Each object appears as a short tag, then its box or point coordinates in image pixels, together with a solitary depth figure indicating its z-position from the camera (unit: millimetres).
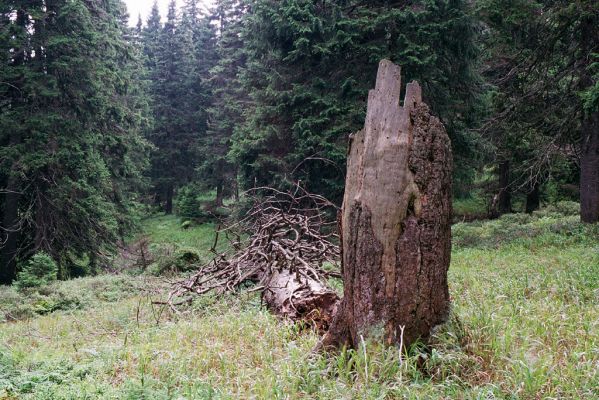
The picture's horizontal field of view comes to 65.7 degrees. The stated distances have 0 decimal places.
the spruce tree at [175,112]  32844
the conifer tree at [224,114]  25766
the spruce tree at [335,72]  14406
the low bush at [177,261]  13773
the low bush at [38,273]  11780
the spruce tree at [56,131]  14406
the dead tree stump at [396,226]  3623
